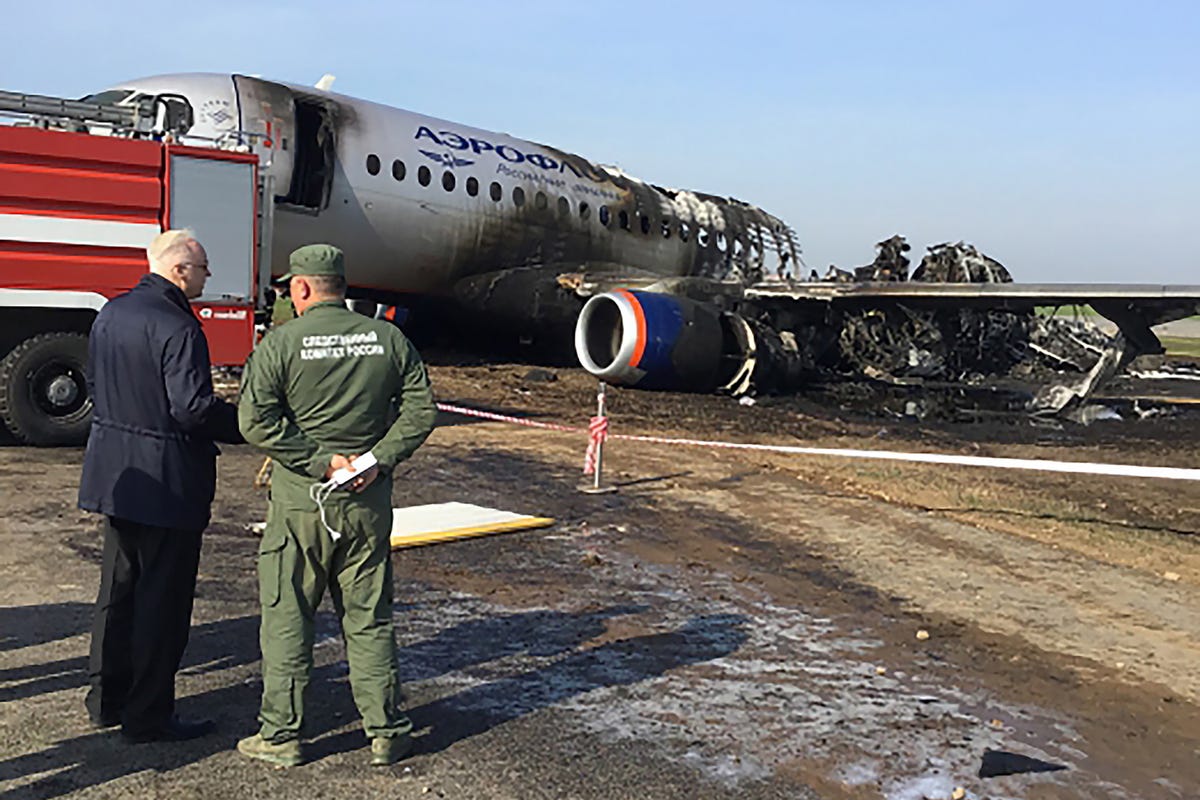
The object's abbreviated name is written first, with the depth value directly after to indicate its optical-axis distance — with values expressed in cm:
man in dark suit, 427
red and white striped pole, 970
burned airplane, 1468
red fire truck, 964
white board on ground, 762
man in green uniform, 405
